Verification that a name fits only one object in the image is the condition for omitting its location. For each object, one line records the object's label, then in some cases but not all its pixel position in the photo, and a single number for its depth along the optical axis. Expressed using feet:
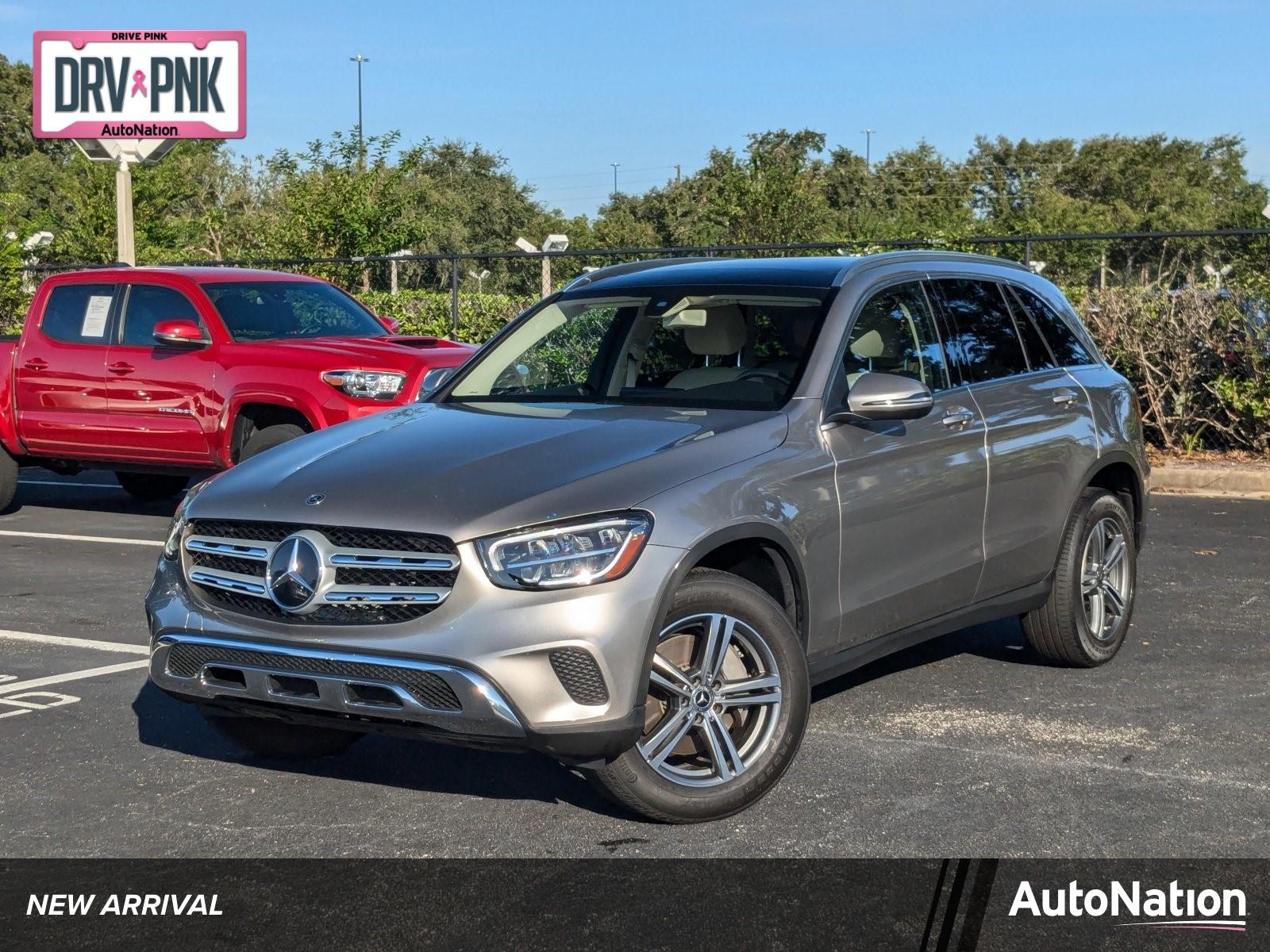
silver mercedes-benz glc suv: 14.74
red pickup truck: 36.27
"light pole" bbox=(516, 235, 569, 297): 58.39
